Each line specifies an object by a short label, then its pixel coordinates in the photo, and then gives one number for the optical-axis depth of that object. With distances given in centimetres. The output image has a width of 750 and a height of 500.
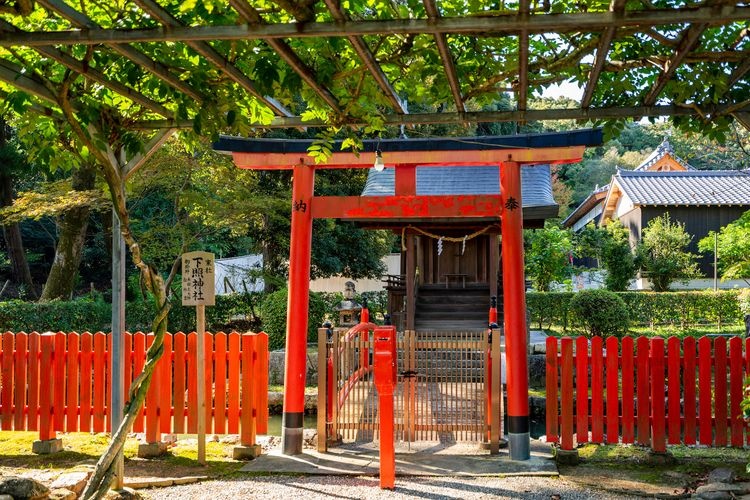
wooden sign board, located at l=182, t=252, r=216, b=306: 766
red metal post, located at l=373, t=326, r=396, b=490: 626
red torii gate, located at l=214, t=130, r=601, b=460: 775
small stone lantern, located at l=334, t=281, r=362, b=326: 1730
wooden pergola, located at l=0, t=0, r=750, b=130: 376
